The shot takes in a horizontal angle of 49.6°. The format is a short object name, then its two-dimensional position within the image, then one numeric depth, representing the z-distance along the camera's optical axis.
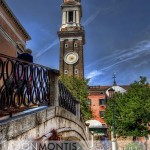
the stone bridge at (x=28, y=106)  2.52
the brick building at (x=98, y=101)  32.25
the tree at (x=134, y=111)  18.52
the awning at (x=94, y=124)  24.14
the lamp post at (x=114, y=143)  12.66
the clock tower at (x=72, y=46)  35.45
